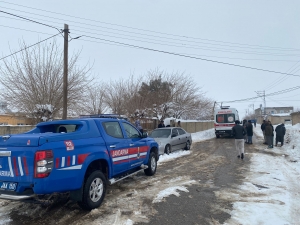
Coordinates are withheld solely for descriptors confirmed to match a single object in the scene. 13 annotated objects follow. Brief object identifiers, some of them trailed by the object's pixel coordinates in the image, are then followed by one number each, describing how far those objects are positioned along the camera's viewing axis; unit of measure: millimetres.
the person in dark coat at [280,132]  15292
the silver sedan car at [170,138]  12477
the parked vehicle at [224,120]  23969
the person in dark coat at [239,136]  11391
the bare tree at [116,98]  24859
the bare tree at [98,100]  24234
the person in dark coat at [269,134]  15555
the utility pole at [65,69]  12461
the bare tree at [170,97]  26016
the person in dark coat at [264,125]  17820
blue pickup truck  4031
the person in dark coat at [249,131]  17531
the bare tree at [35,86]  14836
